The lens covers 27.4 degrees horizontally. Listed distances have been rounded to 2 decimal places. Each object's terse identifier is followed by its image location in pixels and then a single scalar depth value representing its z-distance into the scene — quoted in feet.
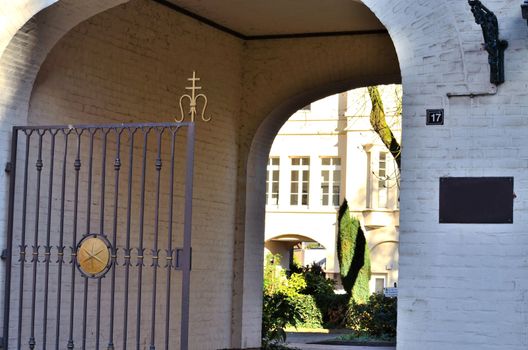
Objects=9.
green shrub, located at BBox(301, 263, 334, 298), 77.04
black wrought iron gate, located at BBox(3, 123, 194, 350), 28.94
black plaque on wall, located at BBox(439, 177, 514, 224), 25.38
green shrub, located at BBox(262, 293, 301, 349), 46.32
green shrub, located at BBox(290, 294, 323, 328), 73.87
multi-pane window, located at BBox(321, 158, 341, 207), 108.58
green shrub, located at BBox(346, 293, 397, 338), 57.82
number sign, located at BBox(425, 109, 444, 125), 26.11
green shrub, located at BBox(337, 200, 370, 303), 81.97
